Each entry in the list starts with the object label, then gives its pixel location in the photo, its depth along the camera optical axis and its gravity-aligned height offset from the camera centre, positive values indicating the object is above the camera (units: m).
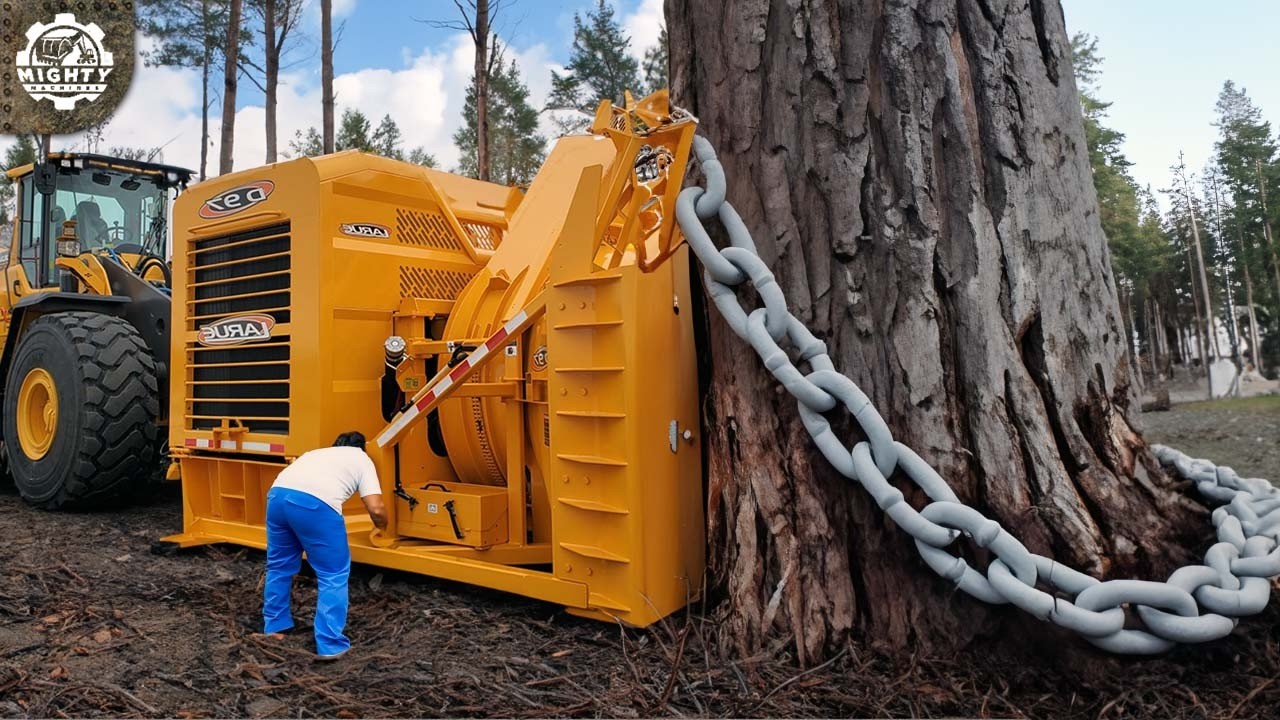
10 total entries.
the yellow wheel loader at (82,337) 6.01 +0.79
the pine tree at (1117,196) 31.05 +7.24
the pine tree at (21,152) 33.53 +11.63
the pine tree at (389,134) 37.97 +12.87
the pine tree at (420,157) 43.56 +13.55
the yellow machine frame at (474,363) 3.45 +0.32
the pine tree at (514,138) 30.59 +10.14
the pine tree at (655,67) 28.28 +11.28
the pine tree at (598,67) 27.64 +11.10
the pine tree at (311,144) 38.44 +13.17
